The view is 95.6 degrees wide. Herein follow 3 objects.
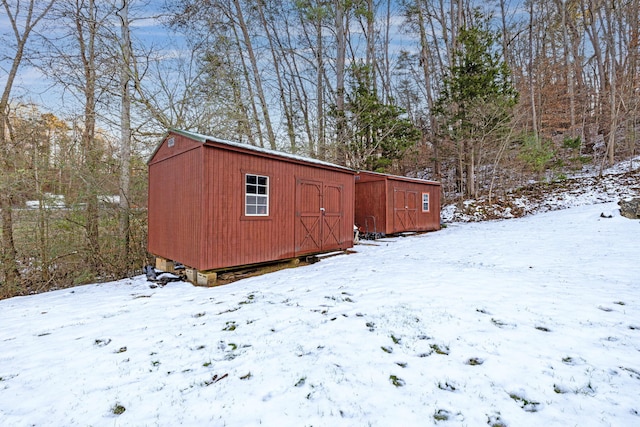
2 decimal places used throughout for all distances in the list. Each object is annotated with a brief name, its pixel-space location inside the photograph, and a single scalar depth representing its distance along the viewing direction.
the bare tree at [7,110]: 6.84
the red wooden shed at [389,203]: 11.54
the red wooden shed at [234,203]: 5.37
